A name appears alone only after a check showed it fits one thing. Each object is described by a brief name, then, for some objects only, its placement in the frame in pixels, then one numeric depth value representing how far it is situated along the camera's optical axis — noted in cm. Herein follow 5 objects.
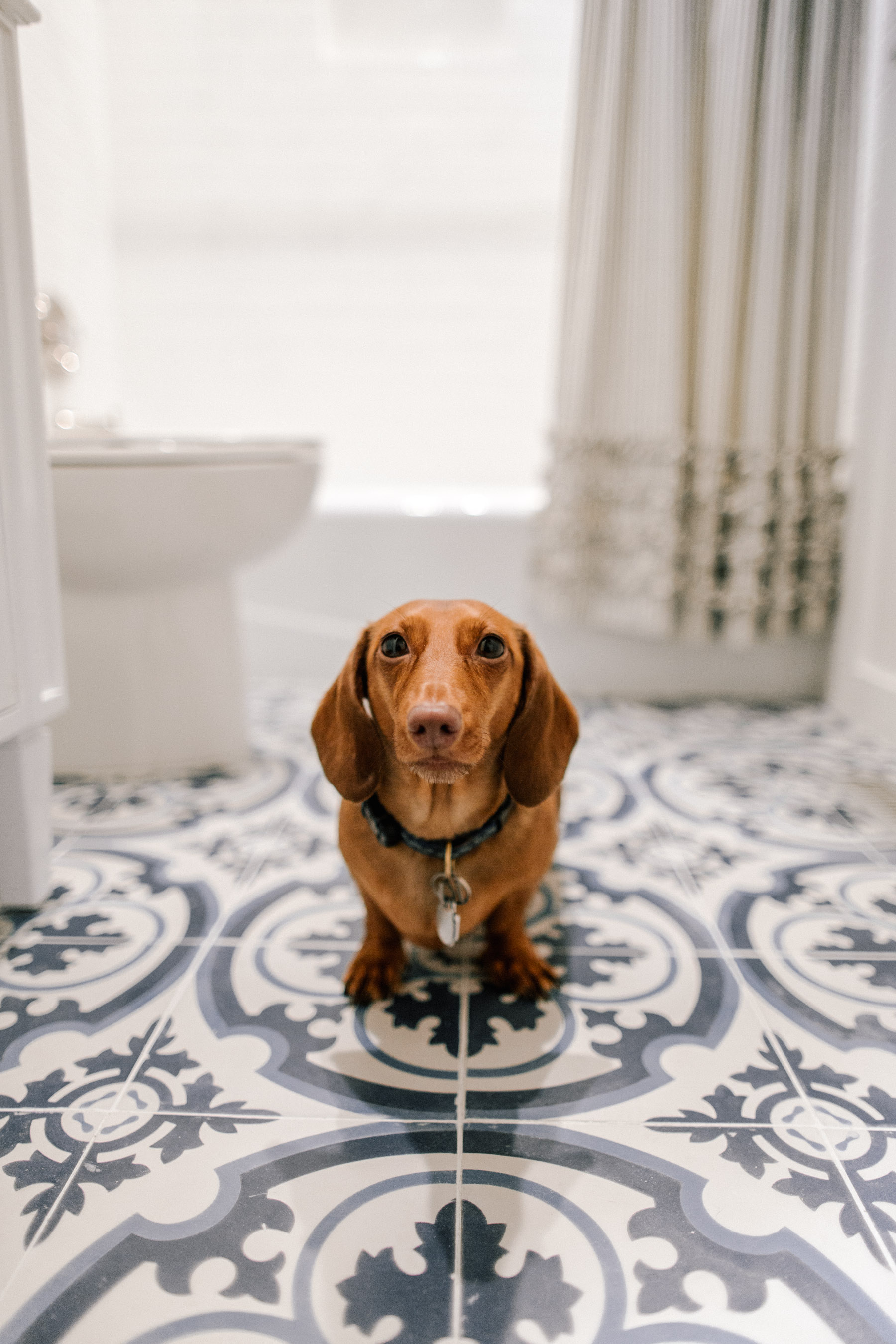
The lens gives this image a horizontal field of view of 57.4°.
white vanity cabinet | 78
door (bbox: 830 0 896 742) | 144
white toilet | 113
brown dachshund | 64
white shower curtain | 146
